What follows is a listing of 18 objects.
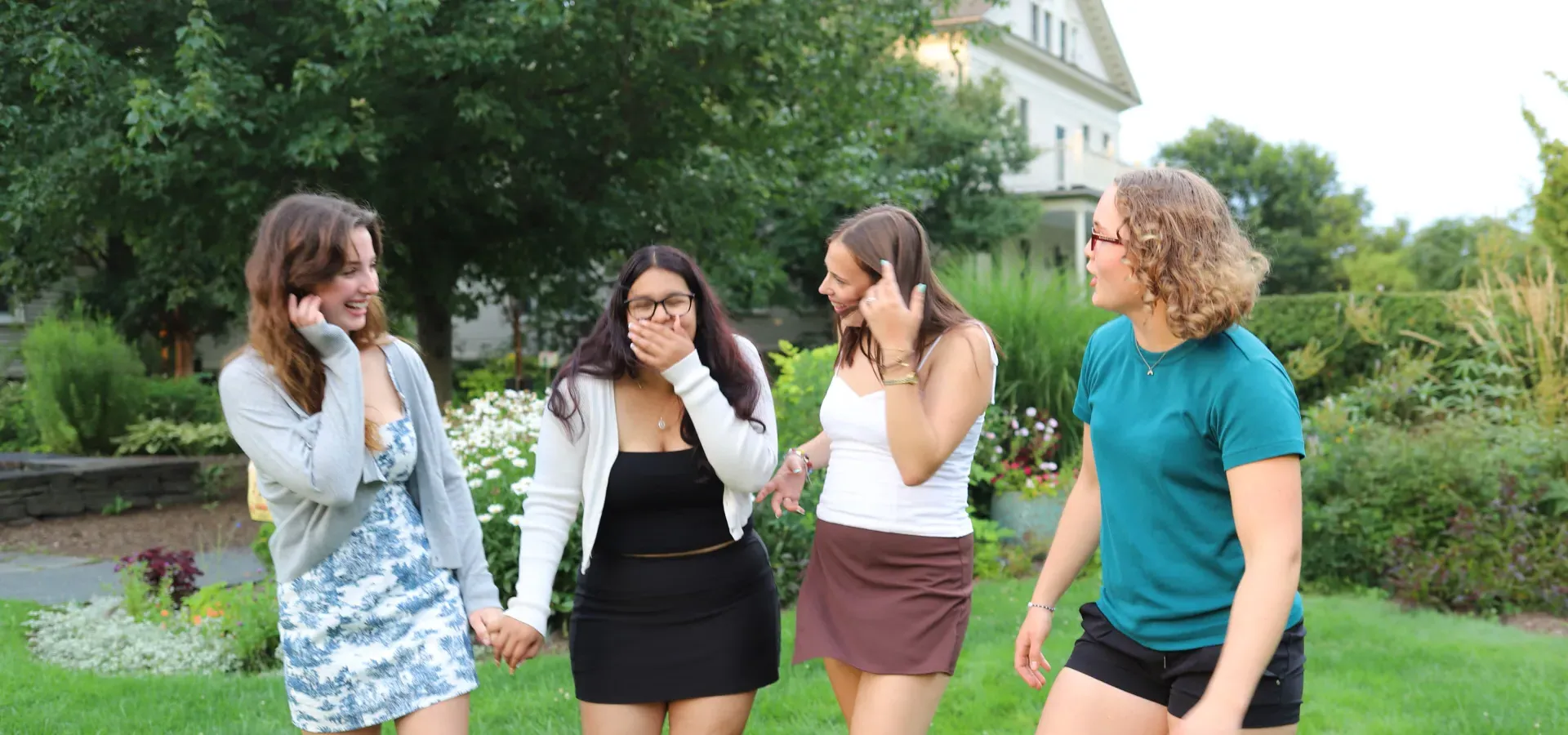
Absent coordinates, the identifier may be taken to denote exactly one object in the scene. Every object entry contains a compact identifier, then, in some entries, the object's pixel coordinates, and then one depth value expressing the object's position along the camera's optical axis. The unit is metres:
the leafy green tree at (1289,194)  41.28
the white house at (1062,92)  29.78
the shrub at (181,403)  14.87
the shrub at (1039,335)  9.70
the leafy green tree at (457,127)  9.55
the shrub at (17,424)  14.86
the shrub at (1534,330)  8.80
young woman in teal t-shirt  2.12
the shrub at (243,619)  6.09
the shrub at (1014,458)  8.84
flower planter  8.63
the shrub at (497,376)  18.88
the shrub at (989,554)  8.20
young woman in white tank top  2.94
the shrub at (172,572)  7.09
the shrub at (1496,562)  6.90
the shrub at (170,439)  13.66
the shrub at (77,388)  13.80
